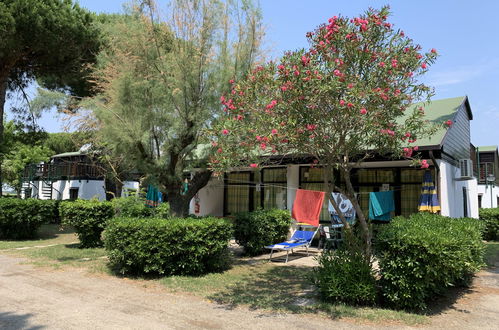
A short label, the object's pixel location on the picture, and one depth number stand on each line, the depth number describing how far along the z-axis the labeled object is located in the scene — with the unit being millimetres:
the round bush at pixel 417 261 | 4930
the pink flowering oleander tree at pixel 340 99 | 5148
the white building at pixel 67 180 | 24297
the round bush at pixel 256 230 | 9898
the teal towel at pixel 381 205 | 10070
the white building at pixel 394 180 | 9859
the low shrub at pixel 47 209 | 13914
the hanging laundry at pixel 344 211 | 10734
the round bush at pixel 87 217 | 11336
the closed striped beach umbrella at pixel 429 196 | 9523
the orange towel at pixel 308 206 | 10125
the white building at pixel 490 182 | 22531
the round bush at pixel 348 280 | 5410
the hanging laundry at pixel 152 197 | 13125
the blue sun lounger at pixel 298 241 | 9297
